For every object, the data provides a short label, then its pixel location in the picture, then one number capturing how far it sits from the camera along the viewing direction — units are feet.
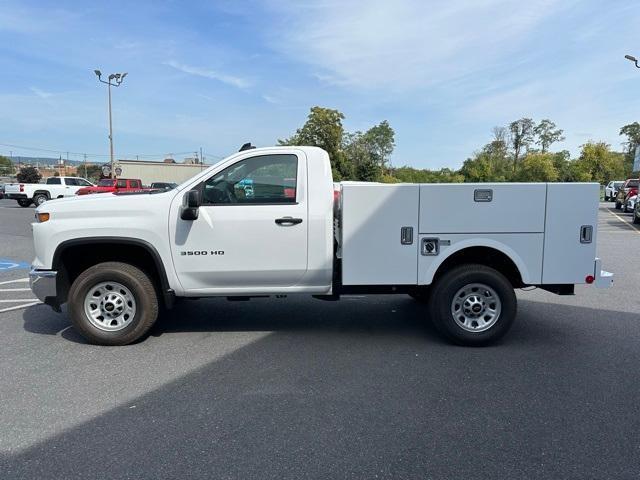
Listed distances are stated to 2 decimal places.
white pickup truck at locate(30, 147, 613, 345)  16.35
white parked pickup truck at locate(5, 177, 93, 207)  96.26
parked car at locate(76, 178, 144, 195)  93.95
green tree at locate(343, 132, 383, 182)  175.30
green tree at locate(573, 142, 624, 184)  193.47
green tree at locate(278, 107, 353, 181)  176.65
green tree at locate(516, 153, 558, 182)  174.96
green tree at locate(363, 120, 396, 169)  214.90
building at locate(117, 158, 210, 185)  200.34
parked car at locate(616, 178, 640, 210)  88.36
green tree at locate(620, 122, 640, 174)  264.31
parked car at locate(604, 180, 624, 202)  131.75
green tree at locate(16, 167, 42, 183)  205.40
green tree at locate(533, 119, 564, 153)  247.29
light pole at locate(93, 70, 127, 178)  120.53
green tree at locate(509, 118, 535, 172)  247.29
